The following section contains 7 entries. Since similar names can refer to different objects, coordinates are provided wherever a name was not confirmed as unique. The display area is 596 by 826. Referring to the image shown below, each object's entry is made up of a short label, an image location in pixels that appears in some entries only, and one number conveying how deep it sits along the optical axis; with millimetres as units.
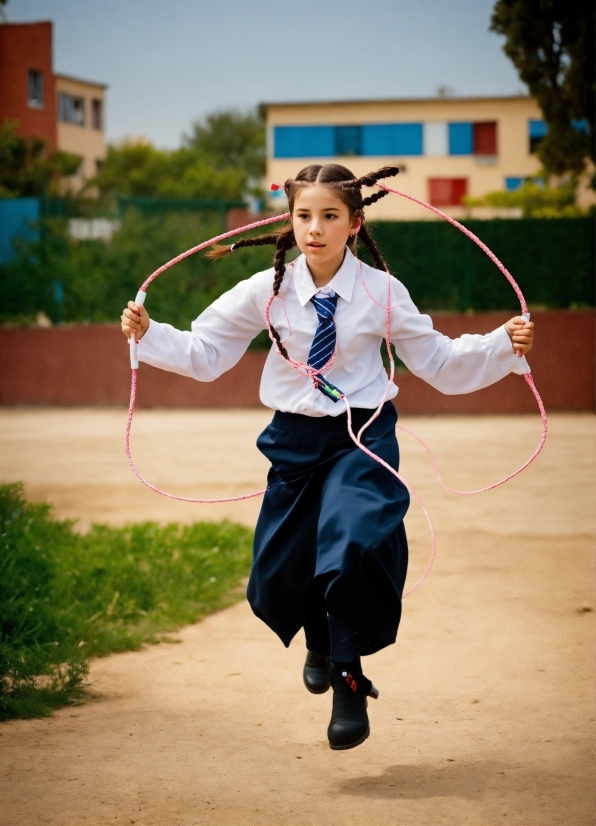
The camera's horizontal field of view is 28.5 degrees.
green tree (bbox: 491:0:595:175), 15227
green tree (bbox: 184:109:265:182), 73312
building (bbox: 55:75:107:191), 52844
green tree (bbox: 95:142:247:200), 54938
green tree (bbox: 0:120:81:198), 17969
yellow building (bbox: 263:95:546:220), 46062
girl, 3434
